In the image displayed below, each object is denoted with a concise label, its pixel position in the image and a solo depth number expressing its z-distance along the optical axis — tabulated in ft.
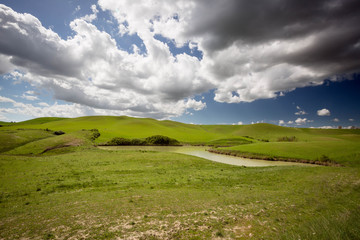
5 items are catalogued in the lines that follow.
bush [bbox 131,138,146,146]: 253.61
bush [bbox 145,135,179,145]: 267.27
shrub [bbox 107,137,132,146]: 235.03
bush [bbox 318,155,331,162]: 128.88
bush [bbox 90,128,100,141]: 253.73
